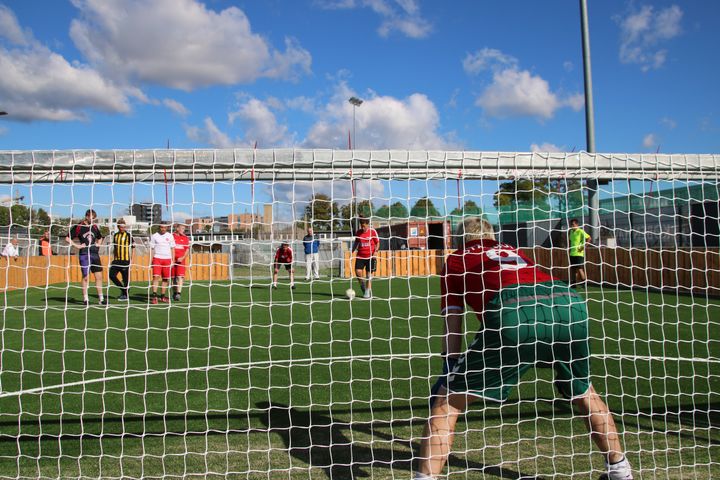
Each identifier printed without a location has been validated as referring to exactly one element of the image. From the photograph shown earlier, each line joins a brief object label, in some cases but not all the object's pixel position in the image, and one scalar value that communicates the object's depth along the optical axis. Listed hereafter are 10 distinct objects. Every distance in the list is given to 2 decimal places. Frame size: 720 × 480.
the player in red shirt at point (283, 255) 16.18
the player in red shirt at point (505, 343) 2.97
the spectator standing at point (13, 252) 18.81
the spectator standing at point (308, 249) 15.71
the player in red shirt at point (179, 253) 12.47
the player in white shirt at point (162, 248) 12.34
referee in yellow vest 13.41
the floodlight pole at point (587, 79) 14.16
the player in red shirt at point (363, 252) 13.00
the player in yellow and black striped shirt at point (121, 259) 11.94
